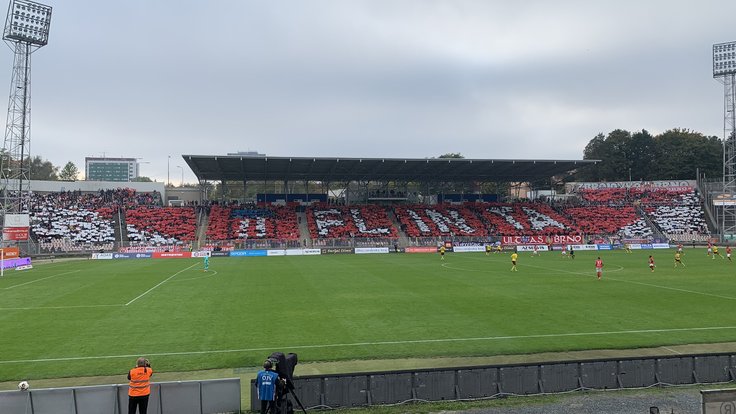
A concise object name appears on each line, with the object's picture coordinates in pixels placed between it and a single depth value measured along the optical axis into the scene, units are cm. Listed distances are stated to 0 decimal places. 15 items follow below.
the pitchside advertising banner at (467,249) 6147
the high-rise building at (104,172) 19638
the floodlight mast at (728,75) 6456
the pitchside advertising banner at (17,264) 4197
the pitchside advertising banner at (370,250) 6100
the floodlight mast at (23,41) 4938
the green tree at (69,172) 14350
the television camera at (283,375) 889
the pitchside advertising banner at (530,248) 6230
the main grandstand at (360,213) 6200
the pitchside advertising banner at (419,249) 6222
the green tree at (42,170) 12366
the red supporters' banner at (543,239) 6550
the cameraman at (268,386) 905
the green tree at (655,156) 10806
